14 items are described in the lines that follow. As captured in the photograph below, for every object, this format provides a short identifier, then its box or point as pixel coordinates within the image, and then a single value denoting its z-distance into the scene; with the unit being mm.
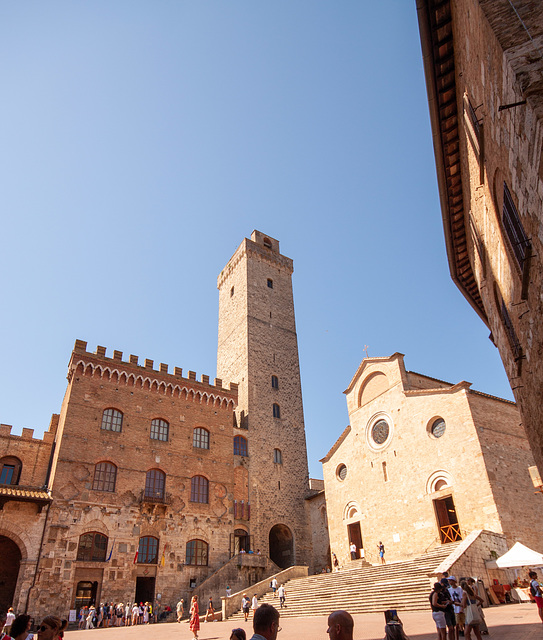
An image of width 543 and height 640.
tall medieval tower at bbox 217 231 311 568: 28219
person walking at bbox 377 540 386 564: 22612
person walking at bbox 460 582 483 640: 7910
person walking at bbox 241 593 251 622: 19031
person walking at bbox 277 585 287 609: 19891
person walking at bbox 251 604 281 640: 3213
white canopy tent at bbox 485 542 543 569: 13961
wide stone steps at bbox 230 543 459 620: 15695
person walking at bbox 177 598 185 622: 20459
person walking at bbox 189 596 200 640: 13242
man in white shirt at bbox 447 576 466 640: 8398
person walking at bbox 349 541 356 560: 24891
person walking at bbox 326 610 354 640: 3209
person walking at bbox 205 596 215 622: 19984
